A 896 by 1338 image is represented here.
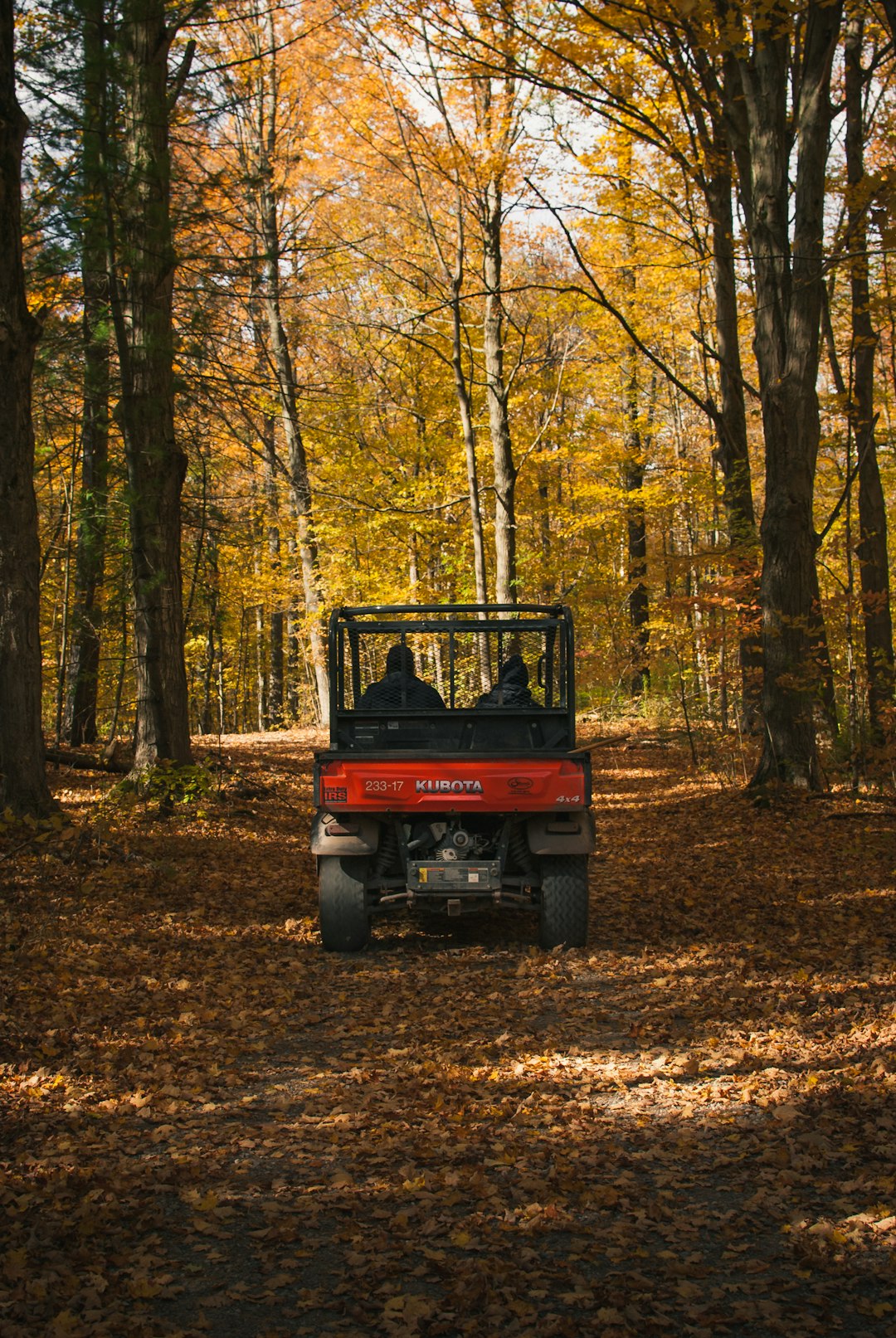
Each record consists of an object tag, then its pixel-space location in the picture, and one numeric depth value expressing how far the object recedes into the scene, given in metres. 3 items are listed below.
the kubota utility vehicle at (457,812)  7.02
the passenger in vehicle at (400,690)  8.38
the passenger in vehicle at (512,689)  8.29
